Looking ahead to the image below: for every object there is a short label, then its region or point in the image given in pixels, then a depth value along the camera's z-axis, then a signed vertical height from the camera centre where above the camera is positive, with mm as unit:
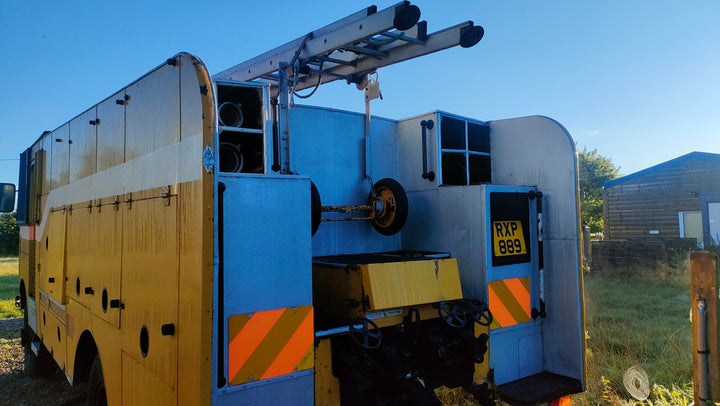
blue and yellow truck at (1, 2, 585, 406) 2453 -117
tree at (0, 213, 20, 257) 31109 -458
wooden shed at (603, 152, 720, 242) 17531 +892
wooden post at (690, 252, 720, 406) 3943 -797
